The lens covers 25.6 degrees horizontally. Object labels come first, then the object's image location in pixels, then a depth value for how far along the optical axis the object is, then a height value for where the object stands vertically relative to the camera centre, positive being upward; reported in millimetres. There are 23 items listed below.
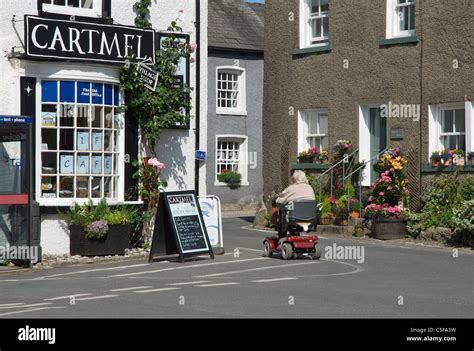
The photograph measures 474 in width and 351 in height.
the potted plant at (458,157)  23016 +198
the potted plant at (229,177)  37156 -355
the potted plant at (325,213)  24922 -1108
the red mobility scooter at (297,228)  18312 -1080
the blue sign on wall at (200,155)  21272 +250
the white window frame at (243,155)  37906 +442
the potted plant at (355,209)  24547 -1001
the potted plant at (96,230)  18797 -1120
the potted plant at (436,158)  23453 +183
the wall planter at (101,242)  18844 -1359
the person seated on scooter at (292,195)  18453 -513
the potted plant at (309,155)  26781 +303
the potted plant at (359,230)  23561 -1436
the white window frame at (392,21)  24938 +3480
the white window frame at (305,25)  27062 +3686
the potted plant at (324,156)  26312 +268
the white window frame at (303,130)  27203 +960
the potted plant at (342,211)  24578 -1049
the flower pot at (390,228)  22891 -1355
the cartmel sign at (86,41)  18547 +2333
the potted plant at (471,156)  22719 +216
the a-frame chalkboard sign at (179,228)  18422 -1083
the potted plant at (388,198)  22906 -729
